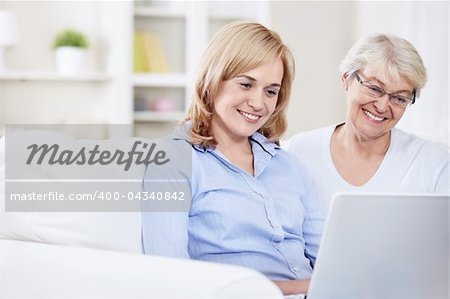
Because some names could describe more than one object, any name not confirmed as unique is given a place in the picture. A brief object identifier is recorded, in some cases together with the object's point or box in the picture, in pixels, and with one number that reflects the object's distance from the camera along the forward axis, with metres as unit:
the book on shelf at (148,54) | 7.60
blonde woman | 2.93
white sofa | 2.19
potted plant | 7.39
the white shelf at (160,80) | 7.55
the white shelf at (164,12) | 7.62
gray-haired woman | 3.52
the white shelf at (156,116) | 7.70
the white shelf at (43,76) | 7.27
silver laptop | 2.30
